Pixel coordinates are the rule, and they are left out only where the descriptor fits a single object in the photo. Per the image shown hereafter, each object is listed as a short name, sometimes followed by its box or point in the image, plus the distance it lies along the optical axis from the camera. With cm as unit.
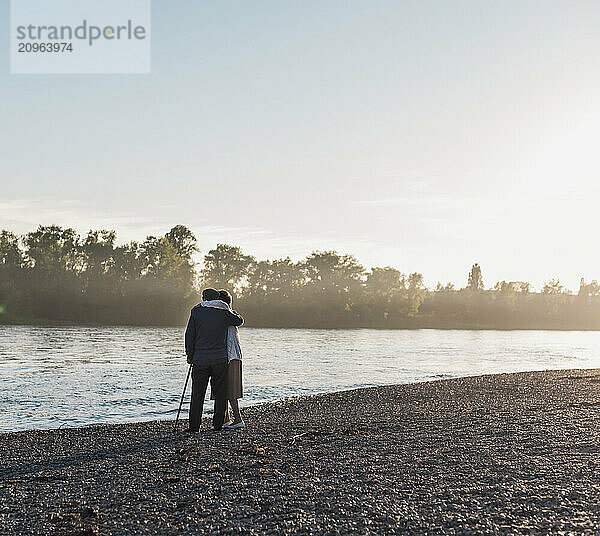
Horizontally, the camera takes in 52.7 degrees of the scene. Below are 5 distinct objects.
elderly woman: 1173
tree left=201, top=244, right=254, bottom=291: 13075
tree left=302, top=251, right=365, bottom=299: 13412
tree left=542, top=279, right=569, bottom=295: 17138
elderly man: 1155
